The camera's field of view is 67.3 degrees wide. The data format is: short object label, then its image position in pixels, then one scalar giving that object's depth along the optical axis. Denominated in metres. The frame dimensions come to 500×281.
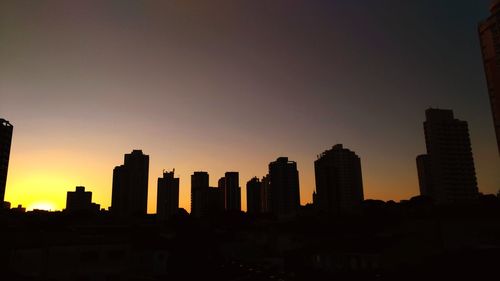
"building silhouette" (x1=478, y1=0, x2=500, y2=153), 112.96
